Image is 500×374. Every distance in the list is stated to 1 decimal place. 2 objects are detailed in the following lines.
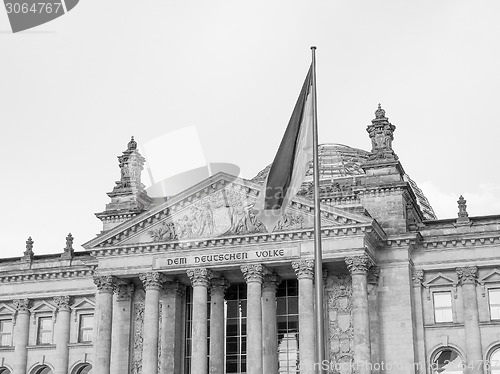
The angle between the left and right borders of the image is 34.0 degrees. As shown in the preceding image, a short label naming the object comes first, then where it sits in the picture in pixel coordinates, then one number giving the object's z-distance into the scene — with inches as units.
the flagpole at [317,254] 859.4
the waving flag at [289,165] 982.4
